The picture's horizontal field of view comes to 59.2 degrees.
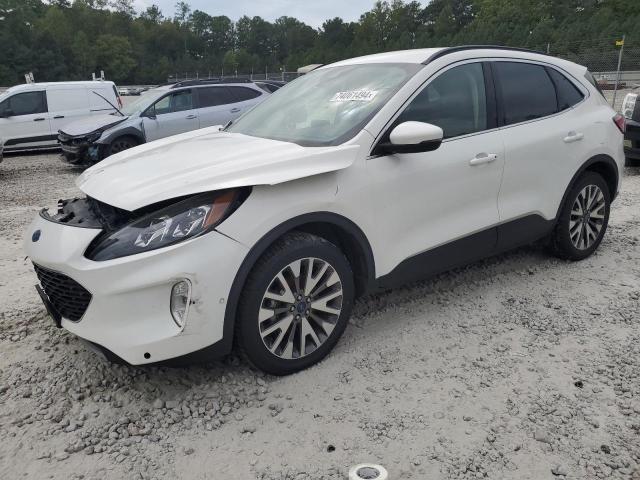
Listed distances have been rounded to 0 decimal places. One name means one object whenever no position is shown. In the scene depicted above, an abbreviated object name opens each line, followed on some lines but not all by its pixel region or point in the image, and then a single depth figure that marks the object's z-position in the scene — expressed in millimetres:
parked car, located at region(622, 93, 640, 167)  8562
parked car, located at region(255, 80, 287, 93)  12767
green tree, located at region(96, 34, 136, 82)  102438
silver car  10859
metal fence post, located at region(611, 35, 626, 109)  15155
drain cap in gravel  2242
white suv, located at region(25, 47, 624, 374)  2697
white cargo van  12875
